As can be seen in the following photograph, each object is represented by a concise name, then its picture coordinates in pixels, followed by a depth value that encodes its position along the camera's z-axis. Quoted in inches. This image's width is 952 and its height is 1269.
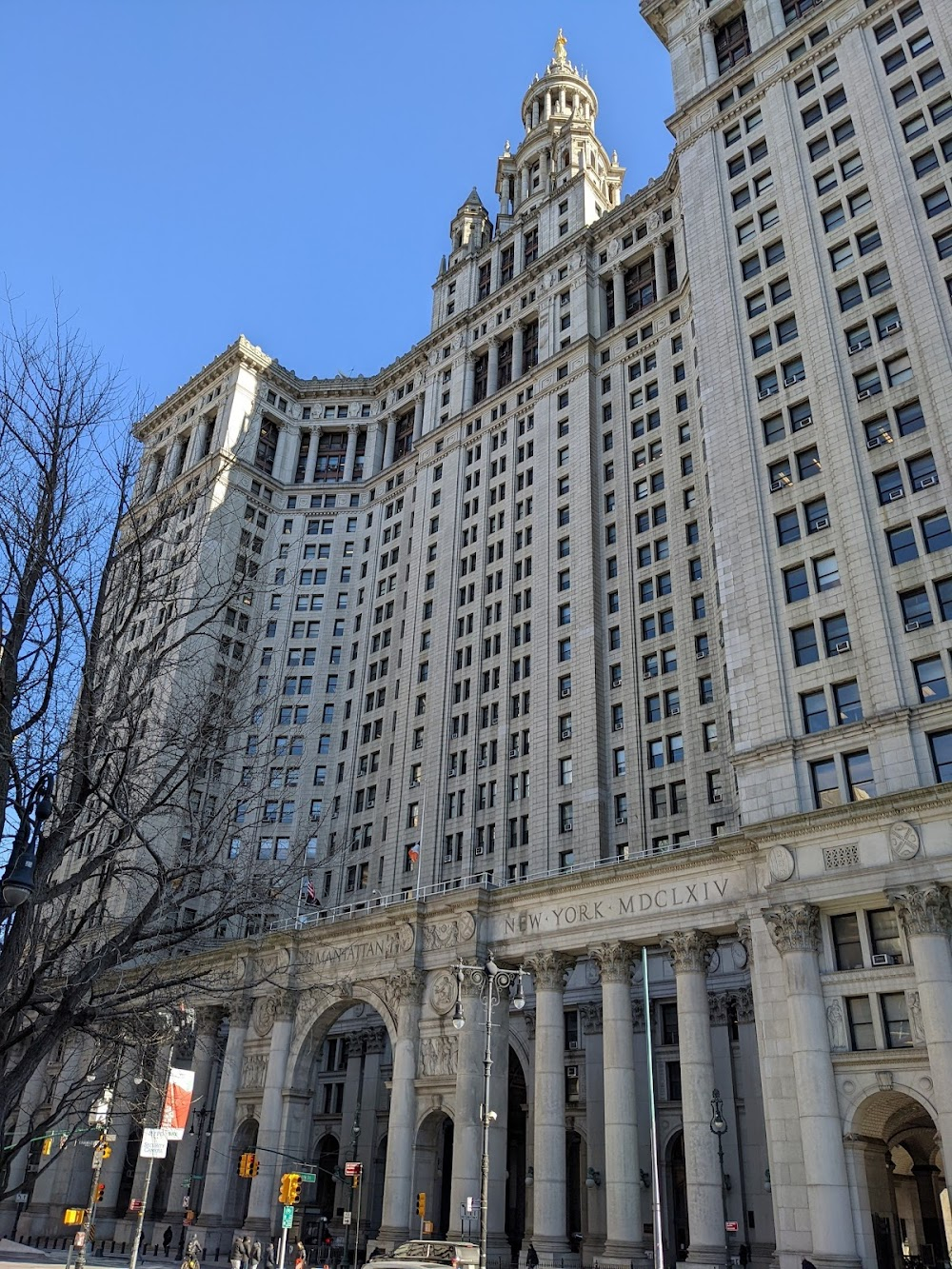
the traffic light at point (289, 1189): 1528.1
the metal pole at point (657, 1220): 1244.5
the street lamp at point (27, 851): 561.3
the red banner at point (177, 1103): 1051.9
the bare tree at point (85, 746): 659.4
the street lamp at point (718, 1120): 1441.9
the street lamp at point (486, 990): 1205.7
